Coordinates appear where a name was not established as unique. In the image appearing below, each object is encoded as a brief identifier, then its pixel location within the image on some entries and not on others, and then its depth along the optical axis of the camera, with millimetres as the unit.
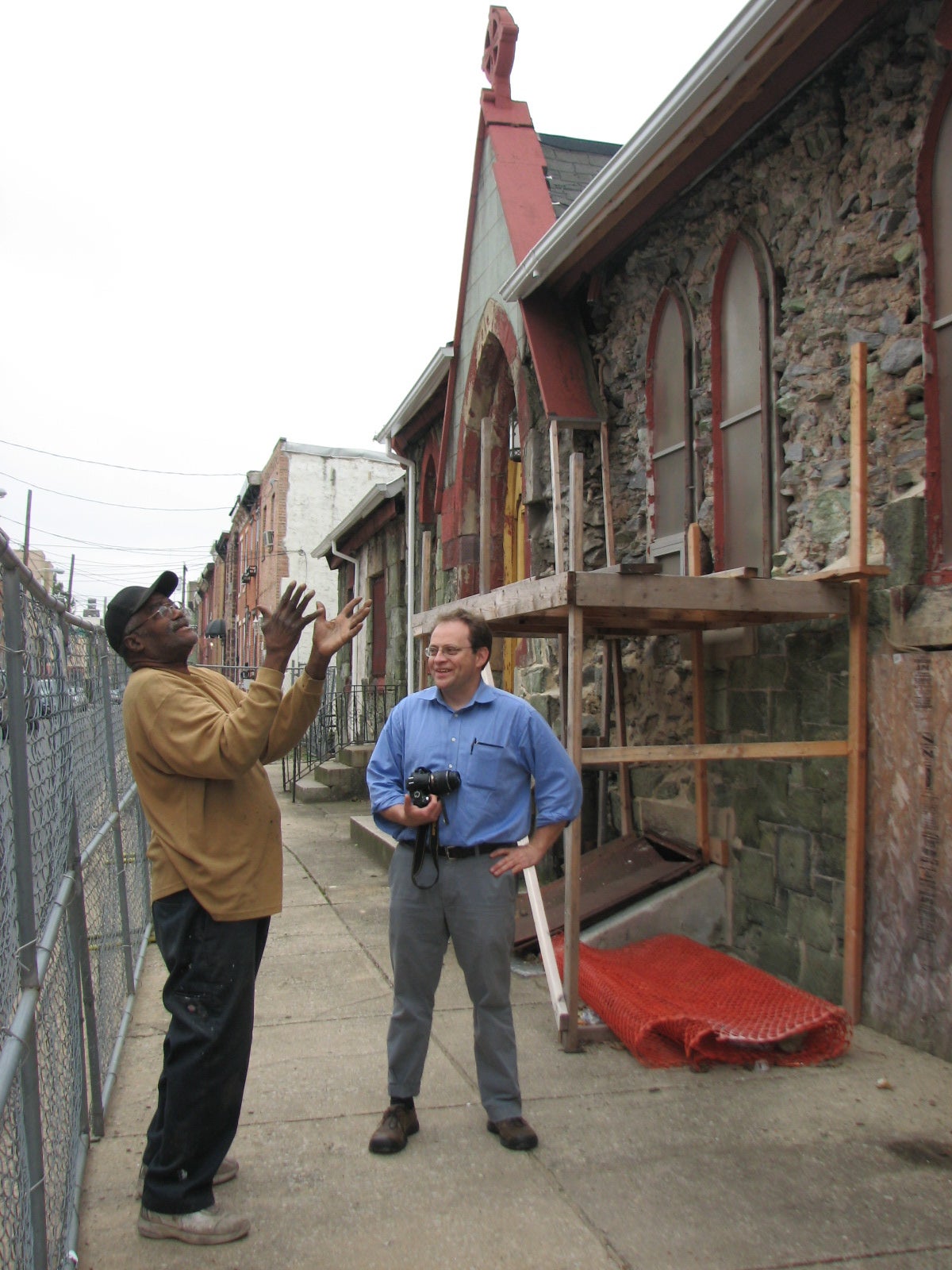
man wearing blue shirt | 3510
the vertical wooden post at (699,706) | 5824
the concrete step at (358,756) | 13055
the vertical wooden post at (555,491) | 6855
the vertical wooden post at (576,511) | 4684
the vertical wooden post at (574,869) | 4469
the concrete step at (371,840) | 8484
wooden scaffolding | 4387
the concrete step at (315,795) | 12773
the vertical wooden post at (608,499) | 7047
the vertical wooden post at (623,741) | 6555
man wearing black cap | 2918
